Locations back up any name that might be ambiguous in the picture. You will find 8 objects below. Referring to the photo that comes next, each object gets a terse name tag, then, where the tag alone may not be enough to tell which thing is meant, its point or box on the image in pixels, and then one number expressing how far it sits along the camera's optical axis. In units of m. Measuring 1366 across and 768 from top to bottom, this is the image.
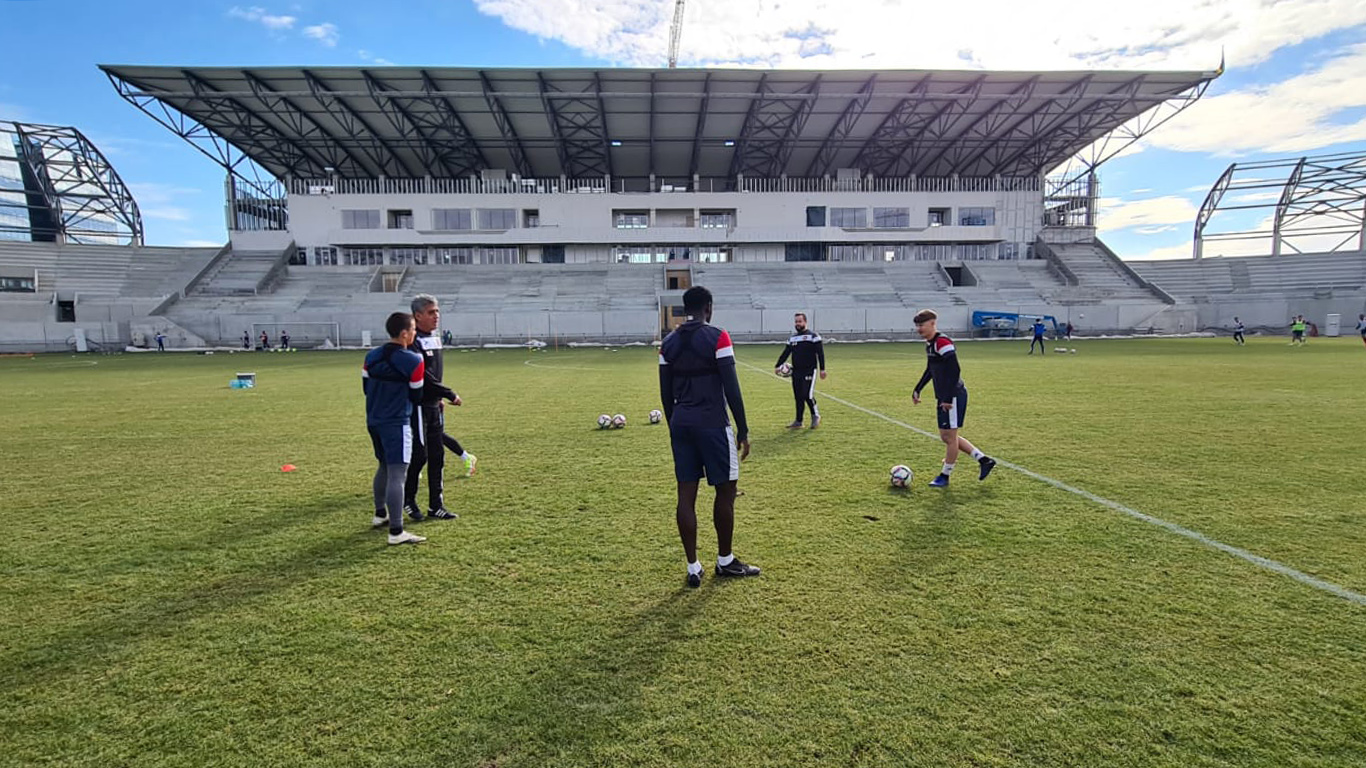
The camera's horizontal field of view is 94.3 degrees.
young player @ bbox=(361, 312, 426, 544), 5.56
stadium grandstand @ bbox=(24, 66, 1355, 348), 44.28
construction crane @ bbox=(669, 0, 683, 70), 75.50
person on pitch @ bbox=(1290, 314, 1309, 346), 33.25
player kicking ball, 7.09
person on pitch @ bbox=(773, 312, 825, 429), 10.75
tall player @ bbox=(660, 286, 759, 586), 4.50
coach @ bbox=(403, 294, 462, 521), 6.30
